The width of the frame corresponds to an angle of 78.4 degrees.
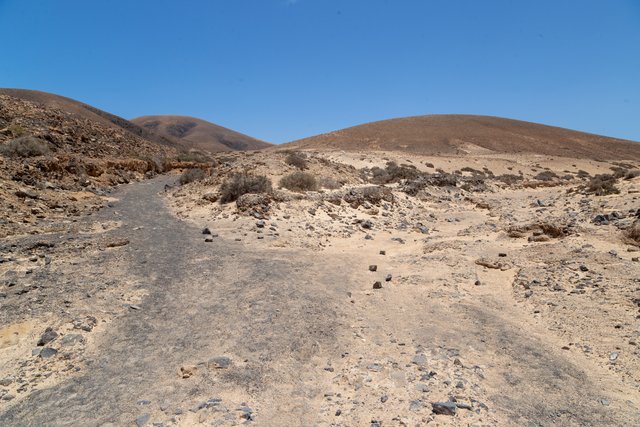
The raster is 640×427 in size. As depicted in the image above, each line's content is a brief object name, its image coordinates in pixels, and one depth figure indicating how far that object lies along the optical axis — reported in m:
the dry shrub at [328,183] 15.80
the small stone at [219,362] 4.36
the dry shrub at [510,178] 28.01
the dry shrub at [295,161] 18.46
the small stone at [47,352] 4.43
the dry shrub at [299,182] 14.49
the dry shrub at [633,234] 8.38
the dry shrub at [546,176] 30.45
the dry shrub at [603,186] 14.46
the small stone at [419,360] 4.56
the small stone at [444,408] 3.69
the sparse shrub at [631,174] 16.45
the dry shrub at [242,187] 12.86
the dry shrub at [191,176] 18.45
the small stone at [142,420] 3.45
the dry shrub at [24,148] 16.62
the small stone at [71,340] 4.69
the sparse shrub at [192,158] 31.95
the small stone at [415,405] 3.76
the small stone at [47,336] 4.63
